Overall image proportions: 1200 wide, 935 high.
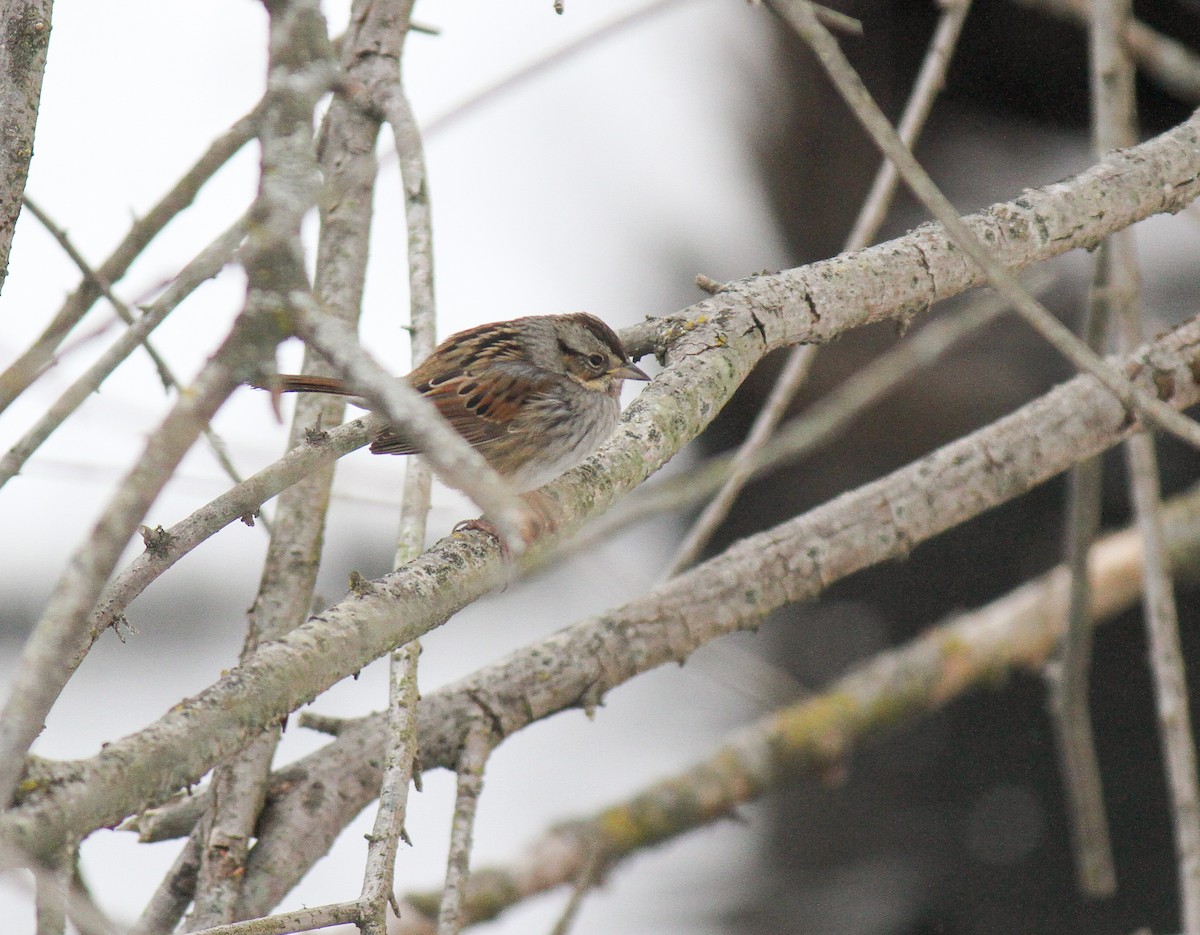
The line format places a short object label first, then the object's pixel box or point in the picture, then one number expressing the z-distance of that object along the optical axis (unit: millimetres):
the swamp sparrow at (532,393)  7035
